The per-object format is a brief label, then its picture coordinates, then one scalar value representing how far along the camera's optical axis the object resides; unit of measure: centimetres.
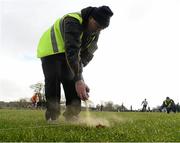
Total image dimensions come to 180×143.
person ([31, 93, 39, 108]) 1811
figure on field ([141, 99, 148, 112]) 1959
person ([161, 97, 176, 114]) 1606
